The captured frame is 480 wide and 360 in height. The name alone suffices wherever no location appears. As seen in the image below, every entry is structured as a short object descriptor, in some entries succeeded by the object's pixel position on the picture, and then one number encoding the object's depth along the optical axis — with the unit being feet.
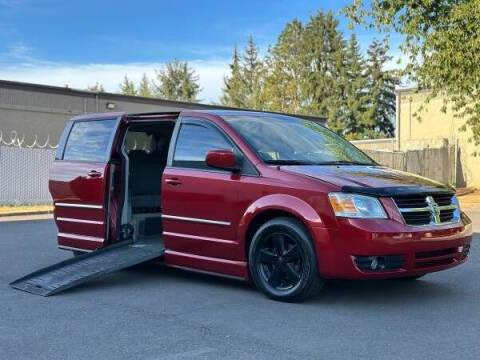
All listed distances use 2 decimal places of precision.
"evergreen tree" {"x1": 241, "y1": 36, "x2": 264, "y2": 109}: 188.44
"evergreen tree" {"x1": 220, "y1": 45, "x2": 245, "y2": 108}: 211.74
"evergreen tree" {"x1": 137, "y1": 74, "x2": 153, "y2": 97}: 248.07
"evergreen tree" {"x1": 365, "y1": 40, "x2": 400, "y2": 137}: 197.67
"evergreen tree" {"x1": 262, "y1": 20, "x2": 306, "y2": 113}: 169.17
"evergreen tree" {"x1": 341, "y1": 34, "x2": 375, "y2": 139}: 195.93
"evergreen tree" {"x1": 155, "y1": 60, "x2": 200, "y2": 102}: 244.42
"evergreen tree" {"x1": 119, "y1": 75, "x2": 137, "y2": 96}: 248.67
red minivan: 18.45
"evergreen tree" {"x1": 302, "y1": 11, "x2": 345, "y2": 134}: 195.62
